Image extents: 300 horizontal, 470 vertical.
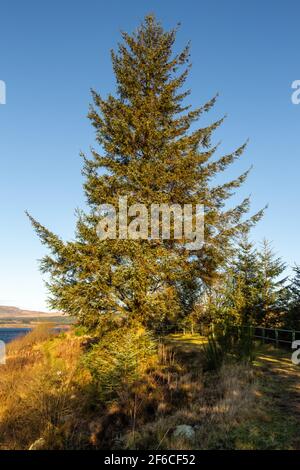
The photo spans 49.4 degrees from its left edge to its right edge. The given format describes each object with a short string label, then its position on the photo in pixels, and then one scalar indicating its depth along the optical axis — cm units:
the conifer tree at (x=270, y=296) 1712
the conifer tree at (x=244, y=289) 1598
